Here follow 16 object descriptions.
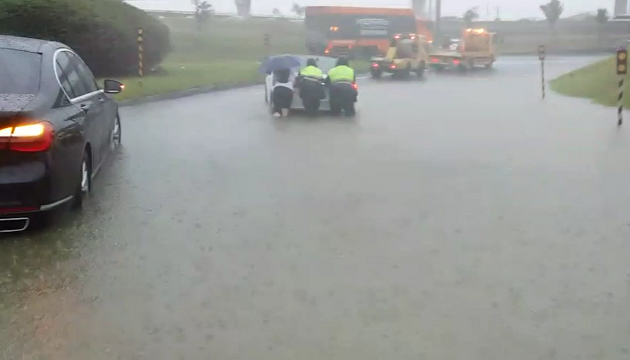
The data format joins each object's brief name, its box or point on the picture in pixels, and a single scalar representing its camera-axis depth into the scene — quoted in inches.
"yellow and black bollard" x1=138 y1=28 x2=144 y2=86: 1011.4
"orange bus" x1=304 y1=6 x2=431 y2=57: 1950.1
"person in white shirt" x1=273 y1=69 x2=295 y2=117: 748.0
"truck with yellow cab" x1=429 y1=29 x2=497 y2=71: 1745.8
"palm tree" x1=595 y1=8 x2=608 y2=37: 2860.5
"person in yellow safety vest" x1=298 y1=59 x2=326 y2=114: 751.7
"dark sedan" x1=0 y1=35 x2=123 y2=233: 291.1
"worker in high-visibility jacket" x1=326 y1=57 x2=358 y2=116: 751.7
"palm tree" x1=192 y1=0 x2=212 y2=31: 2278.5
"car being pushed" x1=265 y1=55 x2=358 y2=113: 765.9
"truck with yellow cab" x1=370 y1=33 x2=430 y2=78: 1477.6
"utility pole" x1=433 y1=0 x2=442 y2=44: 2746.3
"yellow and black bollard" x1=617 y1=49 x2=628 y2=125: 700.7
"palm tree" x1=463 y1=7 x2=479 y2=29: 3339.1
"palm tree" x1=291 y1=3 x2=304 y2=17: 4060.0
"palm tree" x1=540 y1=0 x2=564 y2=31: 3245.6
